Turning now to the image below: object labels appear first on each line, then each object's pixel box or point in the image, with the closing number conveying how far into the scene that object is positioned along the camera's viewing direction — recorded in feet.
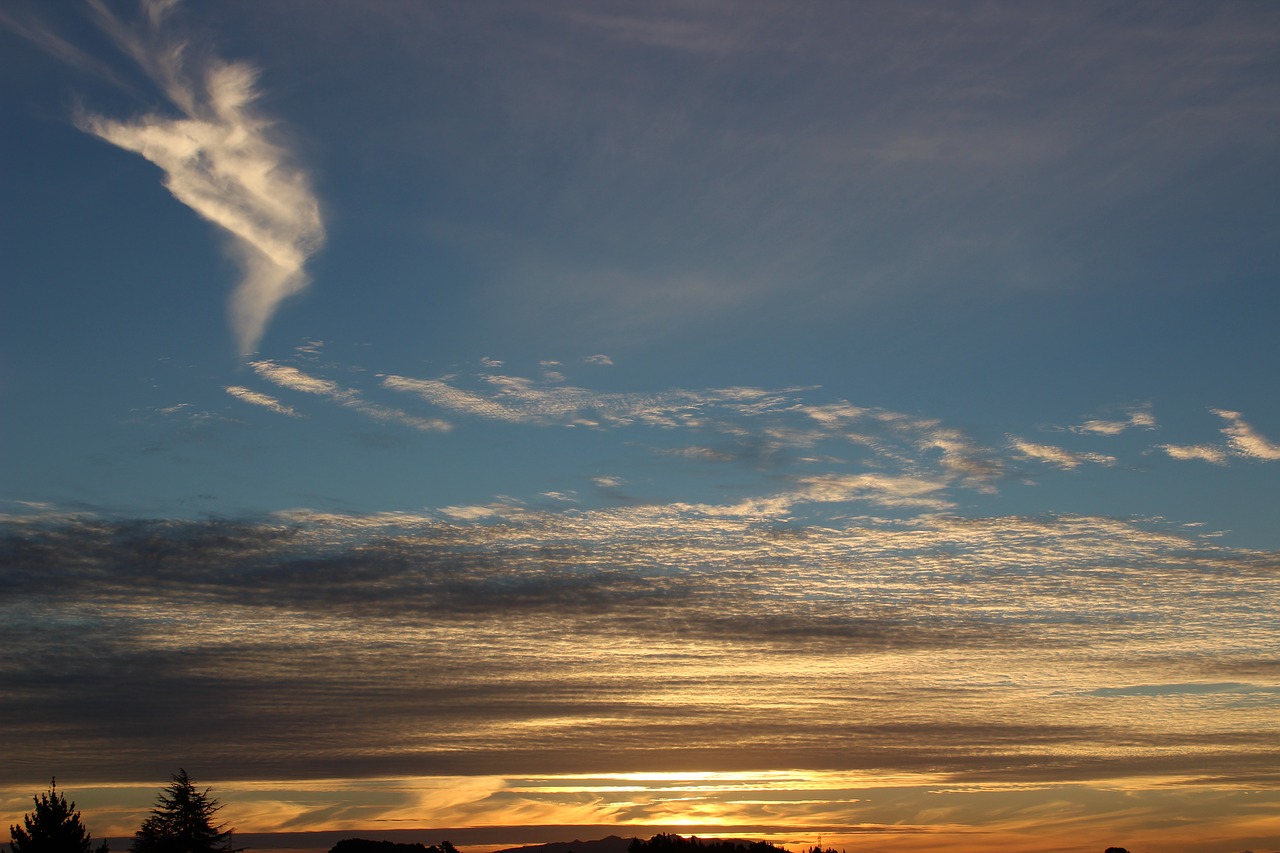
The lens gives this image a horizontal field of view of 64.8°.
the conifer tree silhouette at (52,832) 252.01
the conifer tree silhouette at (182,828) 296.92
